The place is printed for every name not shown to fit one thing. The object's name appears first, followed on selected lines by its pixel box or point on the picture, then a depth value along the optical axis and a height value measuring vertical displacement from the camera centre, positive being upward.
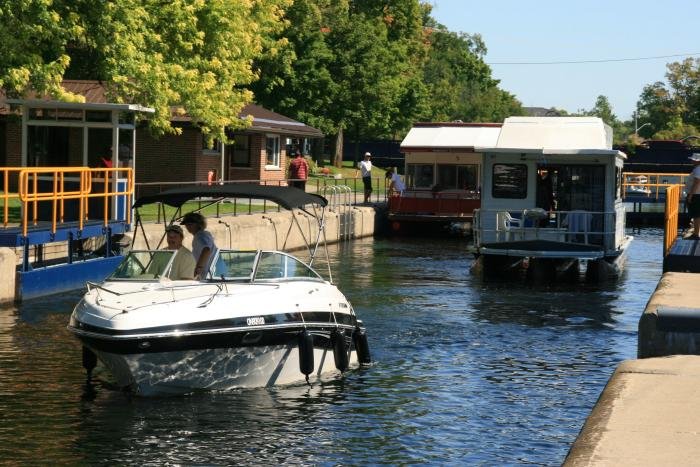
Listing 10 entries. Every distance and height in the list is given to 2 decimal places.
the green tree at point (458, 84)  112.50 +11.01
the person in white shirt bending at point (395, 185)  47.02 +0.22
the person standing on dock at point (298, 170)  45.25 +0.66
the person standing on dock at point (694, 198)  24.17 -0.02
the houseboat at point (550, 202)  29.47 -0.18
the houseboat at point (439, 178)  44.59 +0.47
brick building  27.94 +1.16
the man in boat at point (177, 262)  15.92 -0.92
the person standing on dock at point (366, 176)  51.12 +0.57
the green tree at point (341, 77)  64.44 +5.98
